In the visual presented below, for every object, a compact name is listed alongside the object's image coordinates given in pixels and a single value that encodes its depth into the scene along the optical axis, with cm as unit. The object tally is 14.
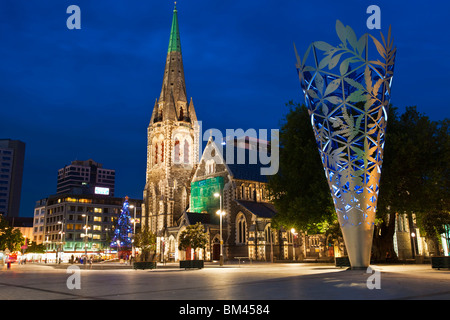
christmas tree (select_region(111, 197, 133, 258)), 7588
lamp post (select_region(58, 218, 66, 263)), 11236
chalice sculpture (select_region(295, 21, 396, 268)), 2425
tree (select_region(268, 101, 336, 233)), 3406
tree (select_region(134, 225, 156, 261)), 5590
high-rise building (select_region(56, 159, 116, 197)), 13240
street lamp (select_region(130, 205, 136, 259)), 6962
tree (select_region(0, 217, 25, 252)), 7900
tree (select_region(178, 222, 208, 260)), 4525
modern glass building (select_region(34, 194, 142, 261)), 11731
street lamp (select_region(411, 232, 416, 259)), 6079
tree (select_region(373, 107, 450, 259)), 3303
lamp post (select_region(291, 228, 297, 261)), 6729
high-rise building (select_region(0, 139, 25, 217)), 19438
